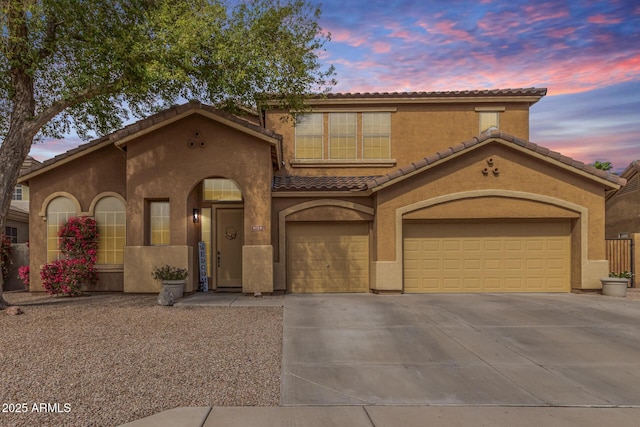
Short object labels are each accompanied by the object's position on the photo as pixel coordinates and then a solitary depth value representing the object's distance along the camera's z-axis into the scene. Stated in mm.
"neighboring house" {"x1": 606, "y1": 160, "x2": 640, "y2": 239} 20531
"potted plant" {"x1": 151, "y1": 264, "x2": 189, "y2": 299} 12458
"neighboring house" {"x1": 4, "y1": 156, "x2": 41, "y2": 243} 20609
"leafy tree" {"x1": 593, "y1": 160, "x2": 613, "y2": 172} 38031
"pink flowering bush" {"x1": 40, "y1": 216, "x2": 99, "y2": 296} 12867
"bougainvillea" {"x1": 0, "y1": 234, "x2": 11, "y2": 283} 14998
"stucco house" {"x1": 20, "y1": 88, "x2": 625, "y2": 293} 13219
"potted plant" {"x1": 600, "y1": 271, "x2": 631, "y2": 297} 12969
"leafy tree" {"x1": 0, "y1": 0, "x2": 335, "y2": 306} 10438
